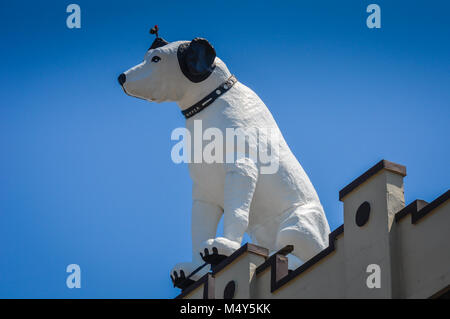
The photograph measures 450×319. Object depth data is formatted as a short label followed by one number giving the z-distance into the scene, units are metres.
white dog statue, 26.05
